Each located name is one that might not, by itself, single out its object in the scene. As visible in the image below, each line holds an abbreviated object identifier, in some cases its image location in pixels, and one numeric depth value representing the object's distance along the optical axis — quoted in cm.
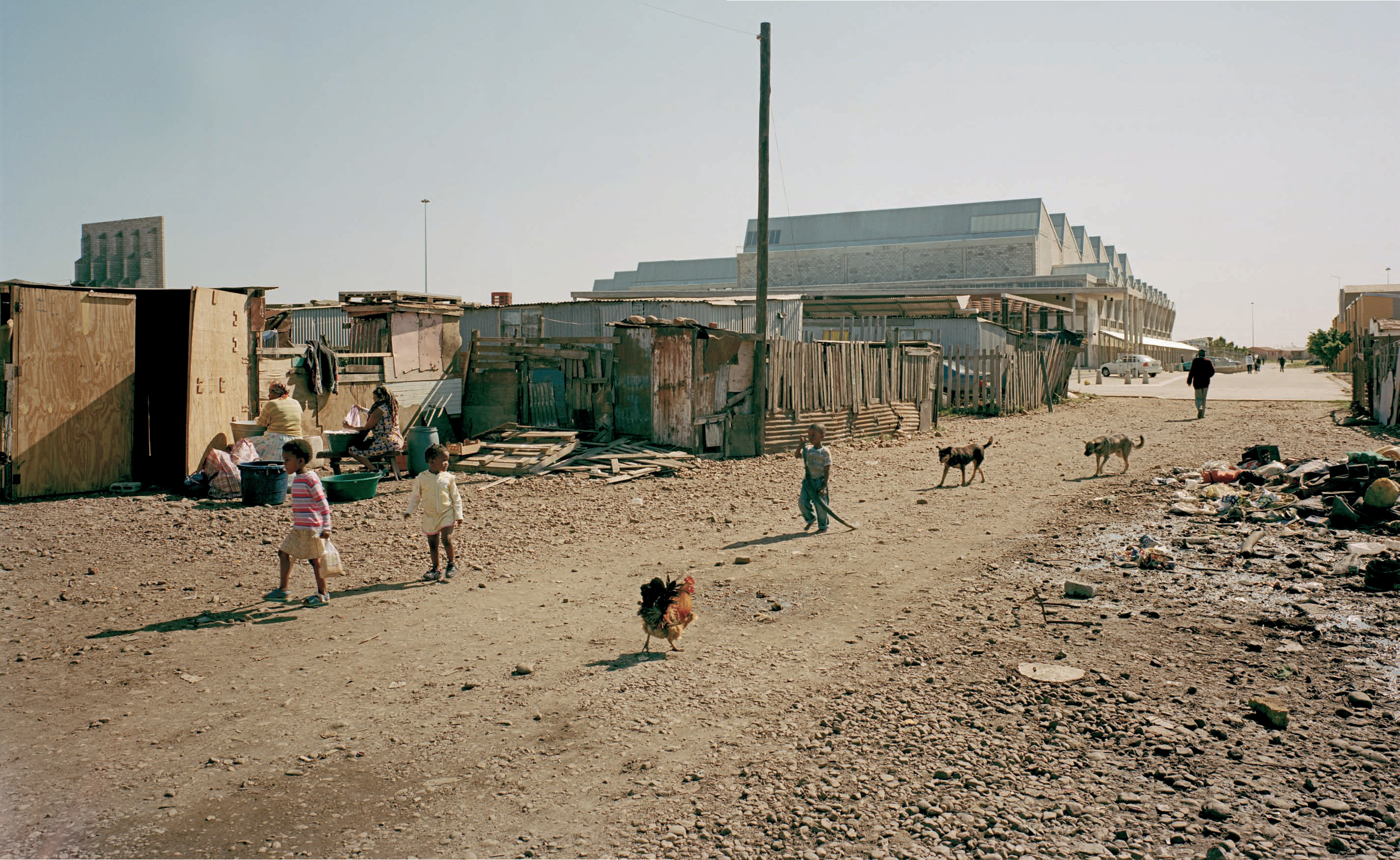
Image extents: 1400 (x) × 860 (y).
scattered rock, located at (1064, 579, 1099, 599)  672
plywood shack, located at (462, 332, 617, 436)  1605
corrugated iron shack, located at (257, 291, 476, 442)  1569
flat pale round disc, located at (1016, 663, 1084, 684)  502
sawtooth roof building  6122
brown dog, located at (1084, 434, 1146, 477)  1334
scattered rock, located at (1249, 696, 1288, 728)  434
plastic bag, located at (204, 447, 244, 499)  1131
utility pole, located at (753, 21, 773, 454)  1521
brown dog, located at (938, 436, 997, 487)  1234
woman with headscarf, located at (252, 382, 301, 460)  1205
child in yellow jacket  745
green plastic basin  1130
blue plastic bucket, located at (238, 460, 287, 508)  1086
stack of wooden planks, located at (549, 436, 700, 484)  1346
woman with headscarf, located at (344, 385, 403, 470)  1274
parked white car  5000
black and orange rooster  543
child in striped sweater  671
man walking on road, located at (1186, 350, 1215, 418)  2234
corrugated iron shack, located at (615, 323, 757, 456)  1504
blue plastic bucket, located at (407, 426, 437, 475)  1329
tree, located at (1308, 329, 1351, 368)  6602
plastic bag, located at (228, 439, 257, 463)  1170
